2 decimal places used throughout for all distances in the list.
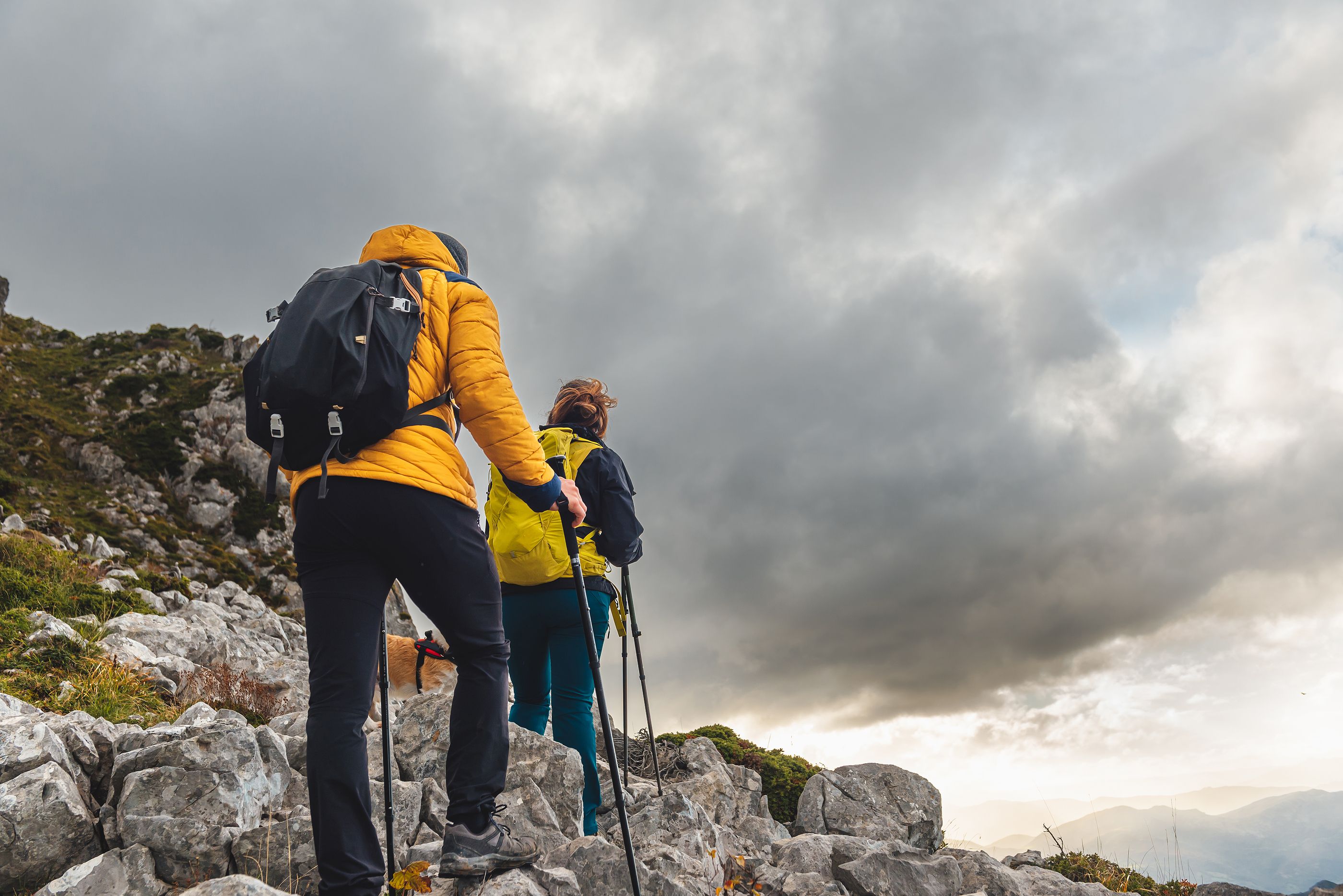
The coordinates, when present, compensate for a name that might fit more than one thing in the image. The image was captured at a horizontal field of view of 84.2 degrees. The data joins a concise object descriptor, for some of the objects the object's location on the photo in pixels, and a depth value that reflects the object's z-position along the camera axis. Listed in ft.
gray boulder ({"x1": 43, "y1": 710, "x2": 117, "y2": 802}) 15.56
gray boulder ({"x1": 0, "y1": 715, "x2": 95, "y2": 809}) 14.12
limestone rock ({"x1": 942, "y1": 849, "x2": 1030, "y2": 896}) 20.33
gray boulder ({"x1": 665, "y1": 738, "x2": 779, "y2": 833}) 32.86
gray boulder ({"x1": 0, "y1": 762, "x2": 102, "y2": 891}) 12.94
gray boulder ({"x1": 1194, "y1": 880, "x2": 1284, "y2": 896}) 28.04
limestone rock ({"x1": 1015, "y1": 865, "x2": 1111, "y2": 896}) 21.50
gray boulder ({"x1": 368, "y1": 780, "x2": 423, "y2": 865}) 15.64
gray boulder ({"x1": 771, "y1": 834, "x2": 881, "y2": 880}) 21.25
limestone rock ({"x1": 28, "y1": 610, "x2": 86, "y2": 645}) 28.84
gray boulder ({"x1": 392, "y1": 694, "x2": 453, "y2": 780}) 20.34
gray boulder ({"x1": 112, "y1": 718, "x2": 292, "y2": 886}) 13.17
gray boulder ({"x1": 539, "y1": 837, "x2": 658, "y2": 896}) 13.16
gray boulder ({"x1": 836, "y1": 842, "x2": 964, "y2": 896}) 19.30
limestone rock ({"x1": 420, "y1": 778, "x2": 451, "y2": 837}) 16.65
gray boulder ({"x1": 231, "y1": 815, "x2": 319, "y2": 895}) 13.42
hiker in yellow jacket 9.87
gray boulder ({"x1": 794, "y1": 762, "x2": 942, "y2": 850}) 37.88
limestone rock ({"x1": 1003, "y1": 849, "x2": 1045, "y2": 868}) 34.27
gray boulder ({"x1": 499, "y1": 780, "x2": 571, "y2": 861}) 15.92
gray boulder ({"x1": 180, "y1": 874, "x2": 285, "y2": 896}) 9.79
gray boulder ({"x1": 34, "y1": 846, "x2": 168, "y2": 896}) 11.50
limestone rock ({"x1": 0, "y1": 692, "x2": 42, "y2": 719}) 18.94
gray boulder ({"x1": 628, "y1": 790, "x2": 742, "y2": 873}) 17.25
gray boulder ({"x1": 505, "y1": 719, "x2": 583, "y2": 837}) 17.97
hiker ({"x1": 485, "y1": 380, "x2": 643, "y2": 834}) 17.38
